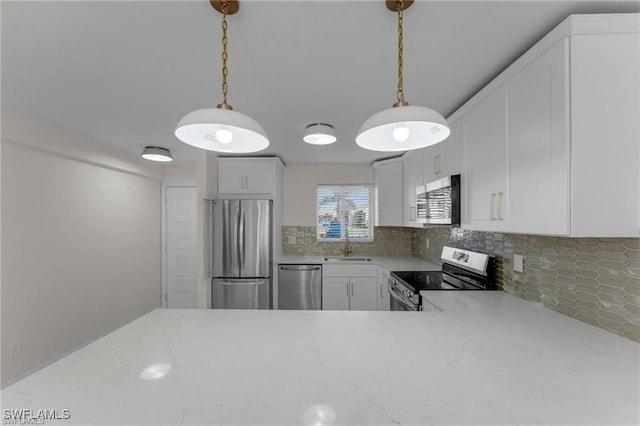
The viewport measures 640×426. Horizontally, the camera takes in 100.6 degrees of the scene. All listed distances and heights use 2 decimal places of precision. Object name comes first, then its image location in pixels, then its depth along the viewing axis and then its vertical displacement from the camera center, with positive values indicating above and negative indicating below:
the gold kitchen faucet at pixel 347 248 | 4.18 -0.58
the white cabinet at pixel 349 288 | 3.53 -1.02
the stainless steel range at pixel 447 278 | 2.11 -0.61
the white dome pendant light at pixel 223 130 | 0.94 +0.33
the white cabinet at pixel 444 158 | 2.07 +0.47
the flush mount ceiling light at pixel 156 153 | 3.29 +0.73
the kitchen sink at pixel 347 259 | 3.78 -0.71
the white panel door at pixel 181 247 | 4.55 -0.61
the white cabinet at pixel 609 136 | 1.09 +0.31
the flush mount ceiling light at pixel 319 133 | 2.42 +0.71
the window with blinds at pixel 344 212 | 4.29 -0.01
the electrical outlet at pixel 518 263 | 1.84 -0.36
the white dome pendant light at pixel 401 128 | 0.94 +0.33
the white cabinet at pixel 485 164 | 1.53 +0.30
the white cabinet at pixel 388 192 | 3.62 +0.27
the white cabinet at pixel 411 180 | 2.94 +0.37
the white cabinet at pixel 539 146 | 1.14 +0.31
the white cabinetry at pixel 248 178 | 3.64 +0.46
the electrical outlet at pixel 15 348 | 2.39 -1.24
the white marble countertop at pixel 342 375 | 0.69 -0.53
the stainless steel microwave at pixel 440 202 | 2.04 +0.08
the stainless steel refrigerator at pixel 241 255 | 3.32 -0.55
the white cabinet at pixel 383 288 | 3.15 -0.96
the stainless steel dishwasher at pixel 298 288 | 3.54 -1.02
